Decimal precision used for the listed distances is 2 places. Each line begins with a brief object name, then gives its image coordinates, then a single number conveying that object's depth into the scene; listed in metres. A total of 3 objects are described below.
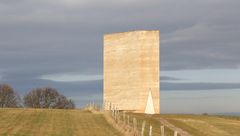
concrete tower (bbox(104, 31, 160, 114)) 82.00
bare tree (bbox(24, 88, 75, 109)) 130.12
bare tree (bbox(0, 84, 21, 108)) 126.06
